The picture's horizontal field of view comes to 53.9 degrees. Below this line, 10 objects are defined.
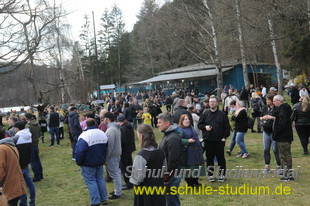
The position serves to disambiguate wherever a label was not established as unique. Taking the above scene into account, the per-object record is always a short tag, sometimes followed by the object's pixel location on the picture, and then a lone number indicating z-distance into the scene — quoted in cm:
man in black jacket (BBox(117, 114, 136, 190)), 698
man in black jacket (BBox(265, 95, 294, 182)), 618
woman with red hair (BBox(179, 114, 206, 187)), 607
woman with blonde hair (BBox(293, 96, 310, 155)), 840
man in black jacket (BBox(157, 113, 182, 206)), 453
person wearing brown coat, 450
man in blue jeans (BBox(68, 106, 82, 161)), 1054
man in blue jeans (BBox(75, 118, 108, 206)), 554
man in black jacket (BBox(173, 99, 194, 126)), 748
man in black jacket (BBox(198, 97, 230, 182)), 647
